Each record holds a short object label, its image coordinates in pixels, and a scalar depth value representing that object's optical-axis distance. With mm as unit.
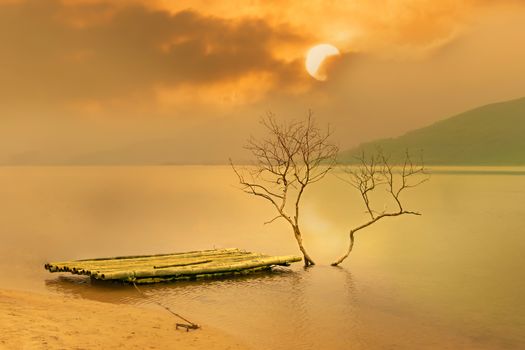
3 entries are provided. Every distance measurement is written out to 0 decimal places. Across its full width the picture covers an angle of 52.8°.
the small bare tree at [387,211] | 30531
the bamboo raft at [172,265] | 23641
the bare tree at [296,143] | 31844
